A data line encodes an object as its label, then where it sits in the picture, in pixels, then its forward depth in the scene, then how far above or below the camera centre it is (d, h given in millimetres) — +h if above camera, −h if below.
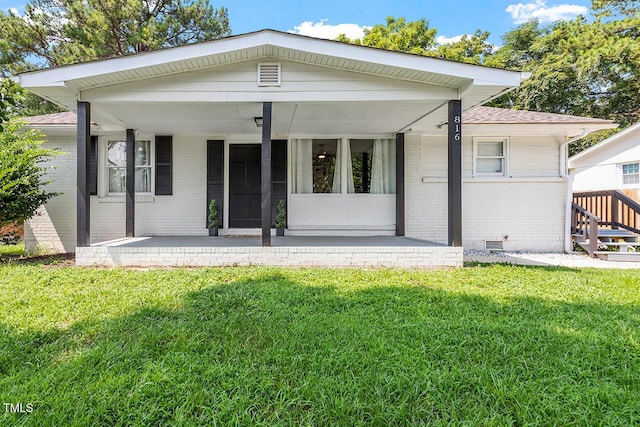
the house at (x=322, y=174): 6533 +831
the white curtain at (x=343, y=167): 7586 +1009
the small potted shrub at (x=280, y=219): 7324 -193
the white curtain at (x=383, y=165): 7625 +1044
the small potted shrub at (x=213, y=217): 7248 -137
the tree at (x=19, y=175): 5426 +616
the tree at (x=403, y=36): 19281 +10419
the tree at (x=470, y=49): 18734 +9839
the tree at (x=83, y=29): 12812 +7272
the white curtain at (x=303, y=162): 7578 +1115
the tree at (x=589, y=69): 15172 +6629
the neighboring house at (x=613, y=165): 10711 +1617
